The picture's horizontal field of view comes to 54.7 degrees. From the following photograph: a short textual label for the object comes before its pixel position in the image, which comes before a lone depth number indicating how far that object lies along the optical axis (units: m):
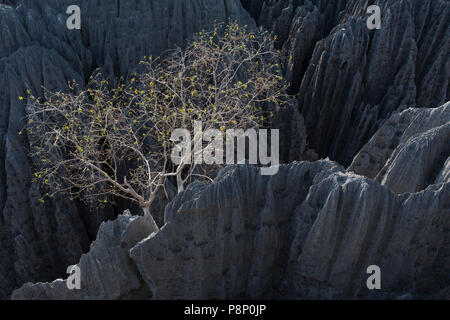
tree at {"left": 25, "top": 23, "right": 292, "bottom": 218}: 13.12
